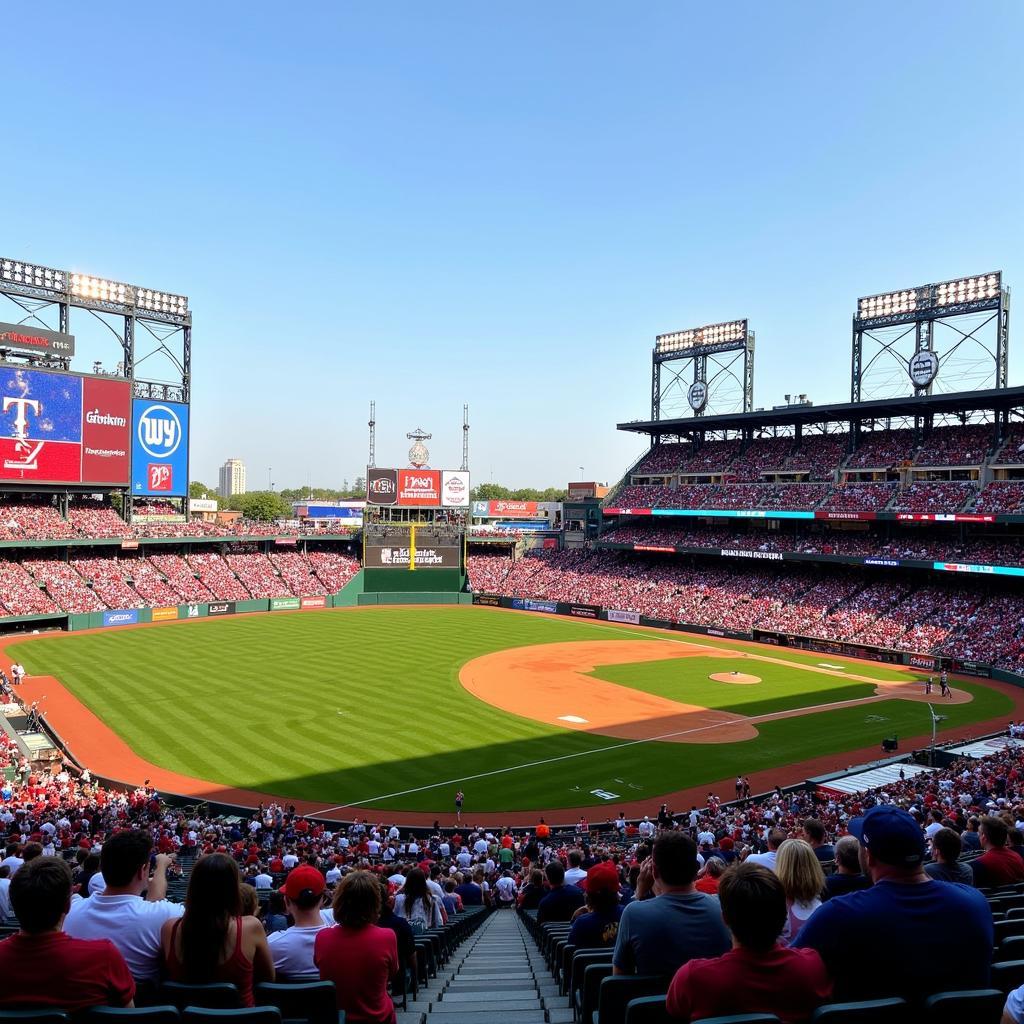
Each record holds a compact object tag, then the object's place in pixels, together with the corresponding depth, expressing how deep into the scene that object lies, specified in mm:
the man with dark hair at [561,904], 8156
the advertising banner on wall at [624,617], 62594
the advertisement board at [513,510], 89812
